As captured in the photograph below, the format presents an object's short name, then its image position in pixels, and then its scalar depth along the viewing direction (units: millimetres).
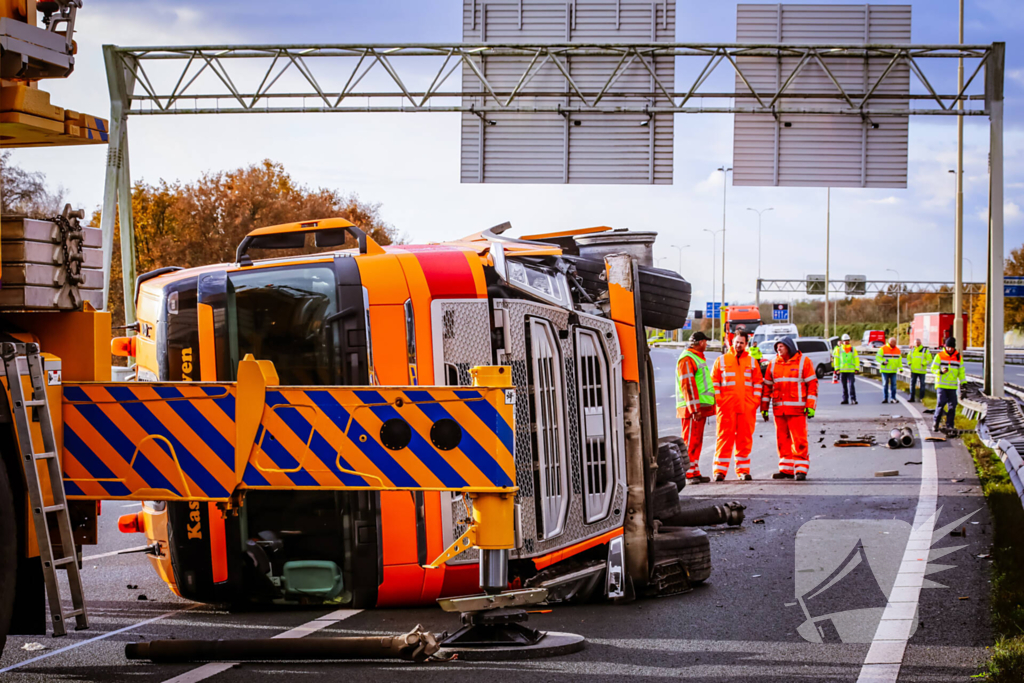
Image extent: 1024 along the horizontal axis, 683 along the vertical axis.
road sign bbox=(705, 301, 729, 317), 78100
